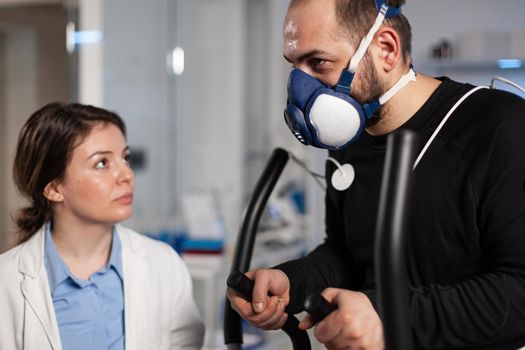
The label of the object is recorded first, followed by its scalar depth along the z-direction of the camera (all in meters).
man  1.06
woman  1.64
